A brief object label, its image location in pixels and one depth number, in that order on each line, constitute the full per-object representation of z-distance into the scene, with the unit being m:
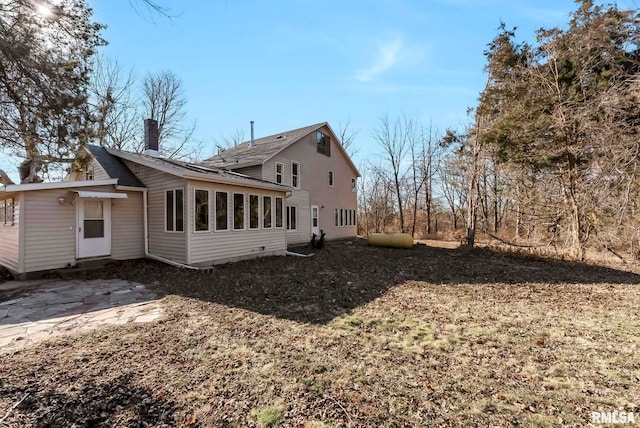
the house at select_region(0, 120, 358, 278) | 7.18
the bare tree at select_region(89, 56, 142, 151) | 17.09
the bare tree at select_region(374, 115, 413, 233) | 23.81
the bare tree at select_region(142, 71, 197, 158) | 21.47
